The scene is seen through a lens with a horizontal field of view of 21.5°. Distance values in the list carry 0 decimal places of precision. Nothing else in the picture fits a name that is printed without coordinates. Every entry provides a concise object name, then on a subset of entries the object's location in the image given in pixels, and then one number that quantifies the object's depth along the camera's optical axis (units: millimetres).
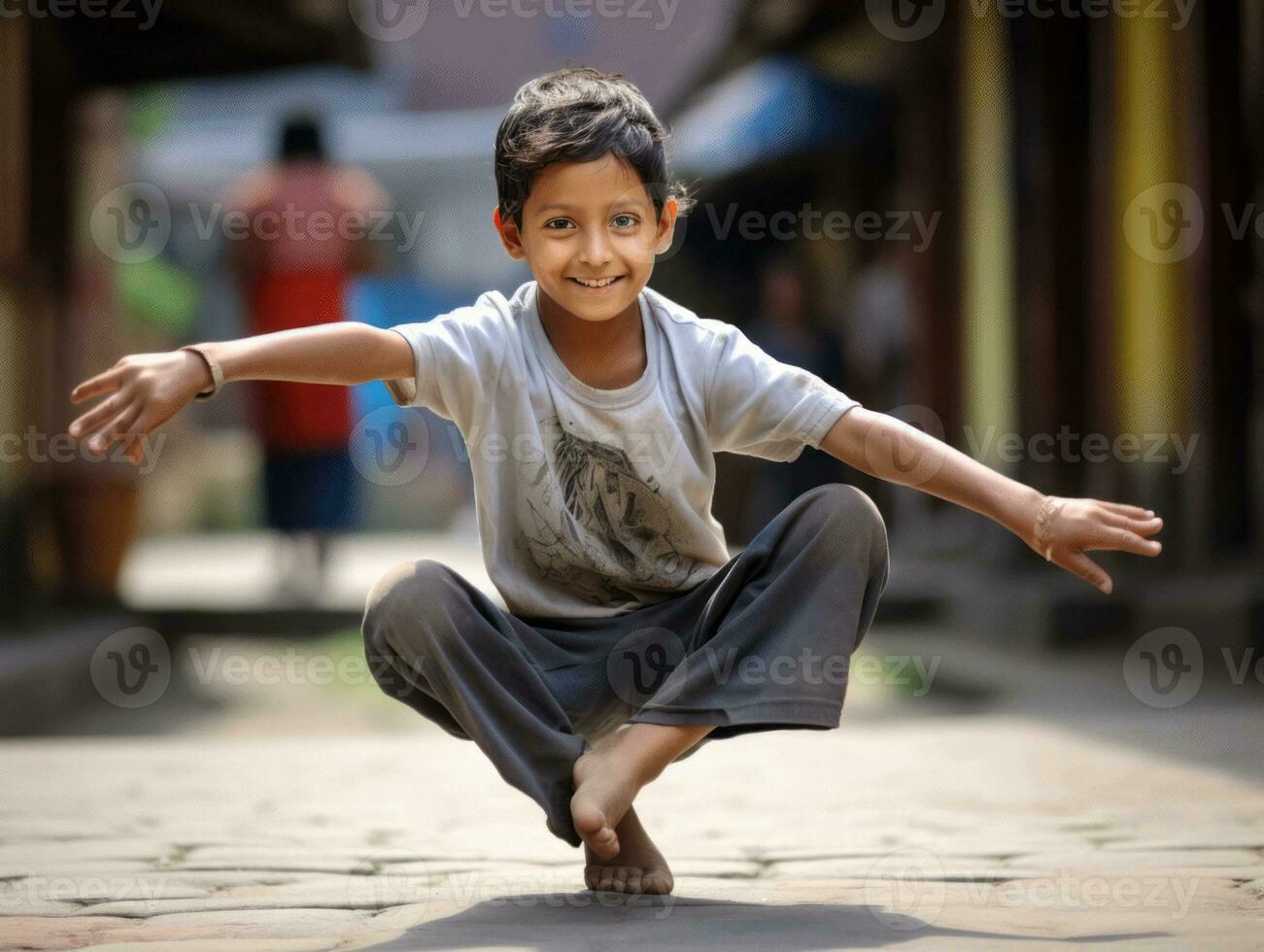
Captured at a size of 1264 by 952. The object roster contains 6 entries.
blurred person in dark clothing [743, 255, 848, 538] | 20437
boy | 5020
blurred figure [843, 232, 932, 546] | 21578
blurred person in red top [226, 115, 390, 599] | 16187
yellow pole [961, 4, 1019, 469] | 18687
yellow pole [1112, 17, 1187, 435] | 14187
